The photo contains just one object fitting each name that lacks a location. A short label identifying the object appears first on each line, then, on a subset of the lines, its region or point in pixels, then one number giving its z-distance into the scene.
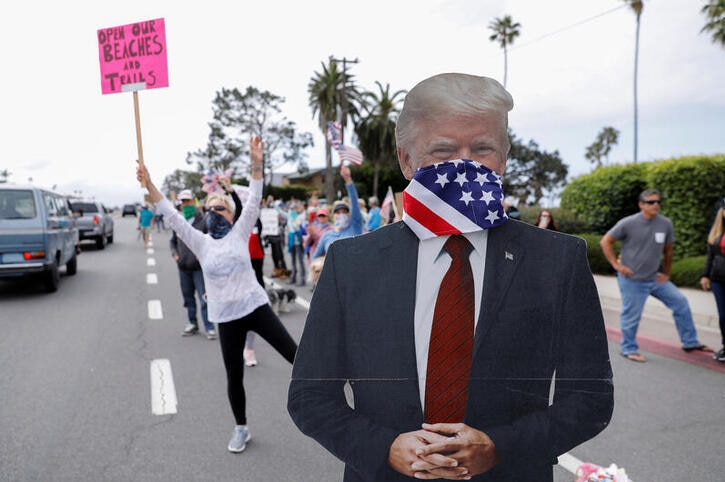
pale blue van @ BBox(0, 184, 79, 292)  9.18
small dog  8.08
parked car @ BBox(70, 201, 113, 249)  19.05
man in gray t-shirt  5.02
